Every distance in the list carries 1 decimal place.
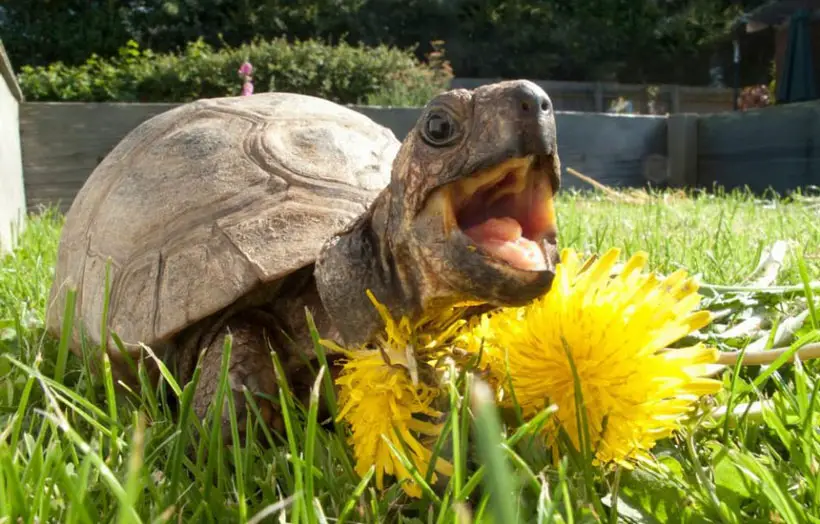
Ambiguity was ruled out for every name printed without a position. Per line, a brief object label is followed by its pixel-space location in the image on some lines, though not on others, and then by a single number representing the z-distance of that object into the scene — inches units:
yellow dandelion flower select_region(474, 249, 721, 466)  5.5
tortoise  5.6
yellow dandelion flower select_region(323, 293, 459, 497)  5.6
